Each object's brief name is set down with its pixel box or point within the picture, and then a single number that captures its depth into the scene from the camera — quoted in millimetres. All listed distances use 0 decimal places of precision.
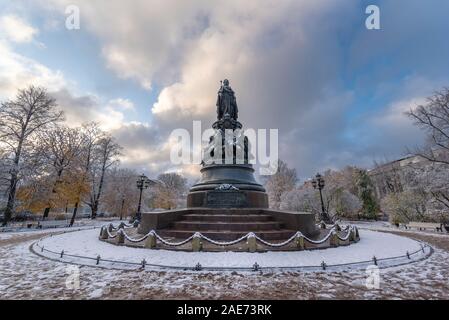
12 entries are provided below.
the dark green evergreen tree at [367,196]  43938
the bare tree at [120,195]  39031
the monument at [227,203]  11414
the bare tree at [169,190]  49938
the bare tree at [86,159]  28625
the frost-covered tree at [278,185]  45625
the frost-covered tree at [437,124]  19672
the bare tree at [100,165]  35744
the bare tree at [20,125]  21062
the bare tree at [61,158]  25234
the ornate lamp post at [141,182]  23328
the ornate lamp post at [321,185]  22839
